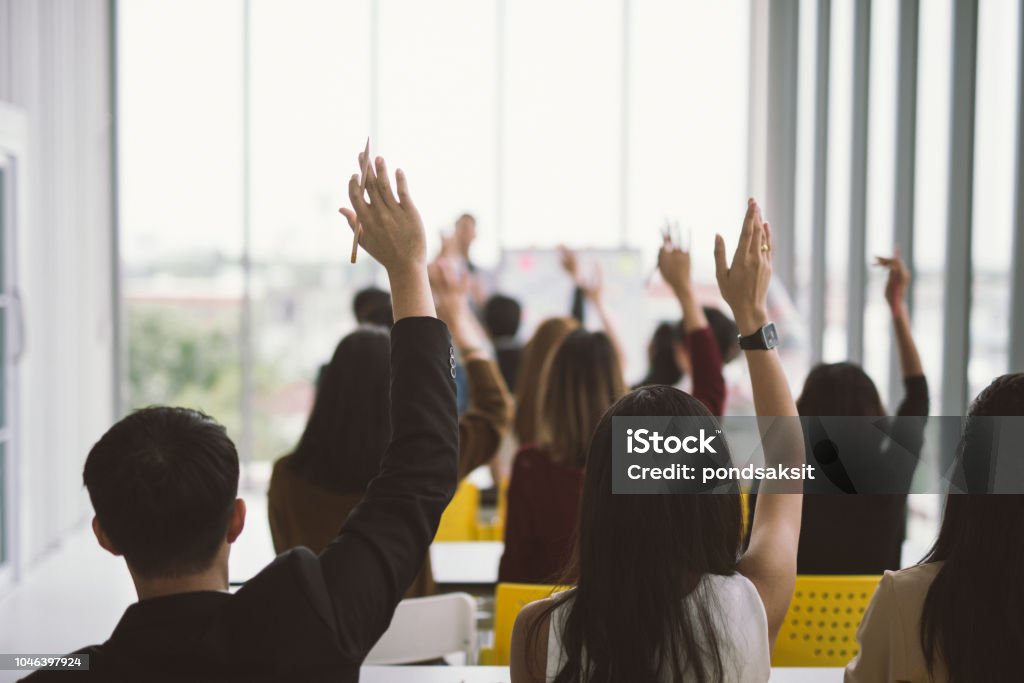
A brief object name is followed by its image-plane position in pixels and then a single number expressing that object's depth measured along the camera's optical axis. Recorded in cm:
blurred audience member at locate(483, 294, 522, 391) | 572
